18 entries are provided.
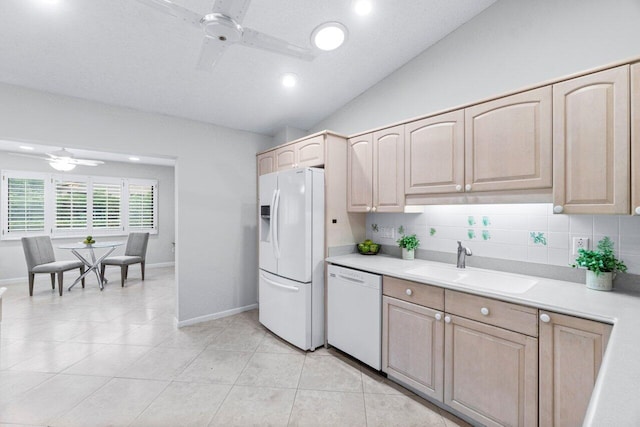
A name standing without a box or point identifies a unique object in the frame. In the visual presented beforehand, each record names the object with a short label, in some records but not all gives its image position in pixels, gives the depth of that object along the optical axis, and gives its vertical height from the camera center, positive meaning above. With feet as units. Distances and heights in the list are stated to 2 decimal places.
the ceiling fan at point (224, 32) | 4.00 +2.92
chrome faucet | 7.42 -1.15
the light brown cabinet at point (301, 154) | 9.38 +2.12
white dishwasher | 7.45 -2.90
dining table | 15.38 -2.80
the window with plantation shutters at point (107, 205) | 20.04 +0.47
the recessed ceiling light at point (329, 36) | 6.06 +3.95
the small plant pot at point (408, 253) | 8.77 -1.30
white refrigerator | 8.79 -1.42
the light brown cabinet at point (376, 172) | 8.12 +1.26
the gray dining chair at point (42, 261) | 14.34 -2.65
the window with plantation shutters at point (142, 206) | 21.44 +0.45
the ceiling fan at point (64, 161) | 12.08 +2.44
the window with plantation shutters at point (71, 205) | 18.68 +0.45
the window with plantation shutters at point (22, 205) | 17.08 +0.41
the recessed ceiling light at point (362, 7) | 6.61 +4.94
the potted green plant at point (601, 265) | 5.32 -1.03
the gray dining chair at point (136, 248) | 17.36 -2.32
